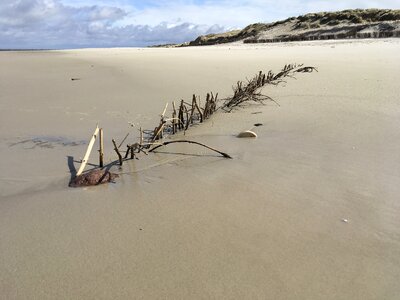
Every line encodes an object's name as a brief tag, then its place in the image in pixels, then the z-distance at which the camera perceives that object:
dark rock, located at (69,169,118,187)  2.26
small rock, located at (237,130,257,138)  3.07
